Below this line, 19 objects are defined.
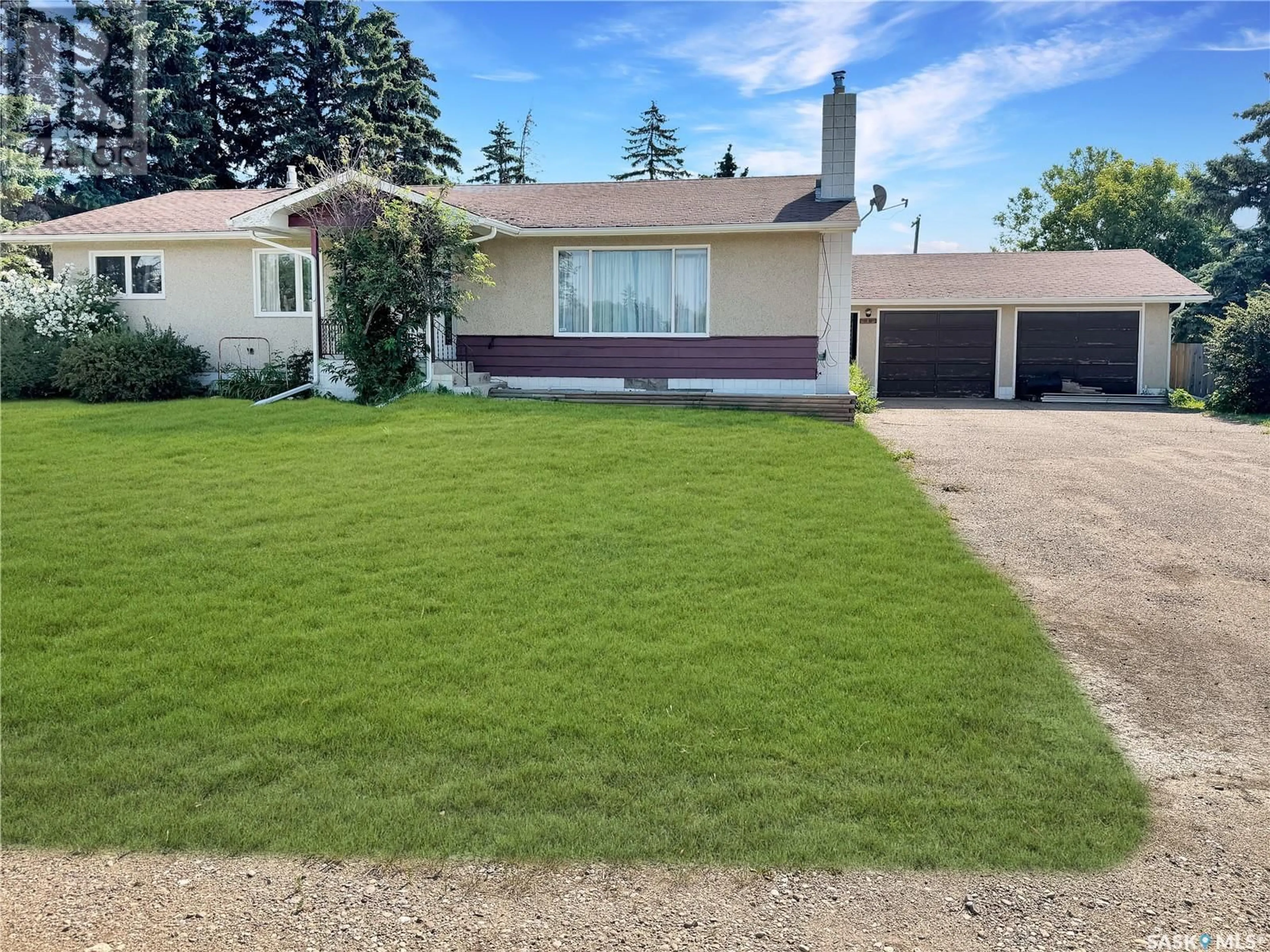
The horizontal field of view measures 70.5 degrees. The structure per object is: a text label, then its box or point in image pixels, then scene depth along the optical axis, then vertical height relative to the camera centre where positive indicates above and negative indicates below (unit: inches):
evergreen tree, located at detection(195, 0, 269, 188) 1299.2 +412.0
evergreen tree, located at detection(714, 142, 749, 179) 1557.6 +358.2
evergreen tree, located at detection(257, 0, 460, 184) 1307.8 +428.5
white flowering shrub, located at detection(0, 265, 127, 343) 616.1 +44.4
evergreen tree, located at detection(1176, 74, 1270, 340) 1203.9 +237.1
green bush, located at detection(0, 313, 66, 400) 580.1 +4.9
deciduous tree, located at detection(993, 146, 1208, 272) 1423.5 +265.1
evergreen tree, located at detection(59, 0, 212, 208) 1117.1 +337.6
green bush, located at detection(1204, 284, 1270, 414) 650.8 +12.5
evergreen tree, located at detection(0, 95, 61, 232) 907.4 +206.7
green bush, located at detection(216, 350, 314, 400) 599.2 -6.1
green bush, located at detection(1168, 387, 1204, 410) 744.4 -21.1
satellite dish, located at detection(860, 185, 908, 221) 627.5 +121.4
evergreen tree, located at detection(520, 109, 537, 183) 1616.6 +411.9
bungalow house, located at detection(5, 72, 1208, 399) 574.6 +65.8
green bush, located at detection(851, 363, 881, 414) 639.8 -14.7
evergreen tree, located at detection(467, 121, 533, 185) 1654.8 +390.3
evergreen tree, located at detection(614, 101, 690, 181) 1702.8 +415.2
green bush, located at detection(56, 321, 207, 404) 561.9 +0.4
